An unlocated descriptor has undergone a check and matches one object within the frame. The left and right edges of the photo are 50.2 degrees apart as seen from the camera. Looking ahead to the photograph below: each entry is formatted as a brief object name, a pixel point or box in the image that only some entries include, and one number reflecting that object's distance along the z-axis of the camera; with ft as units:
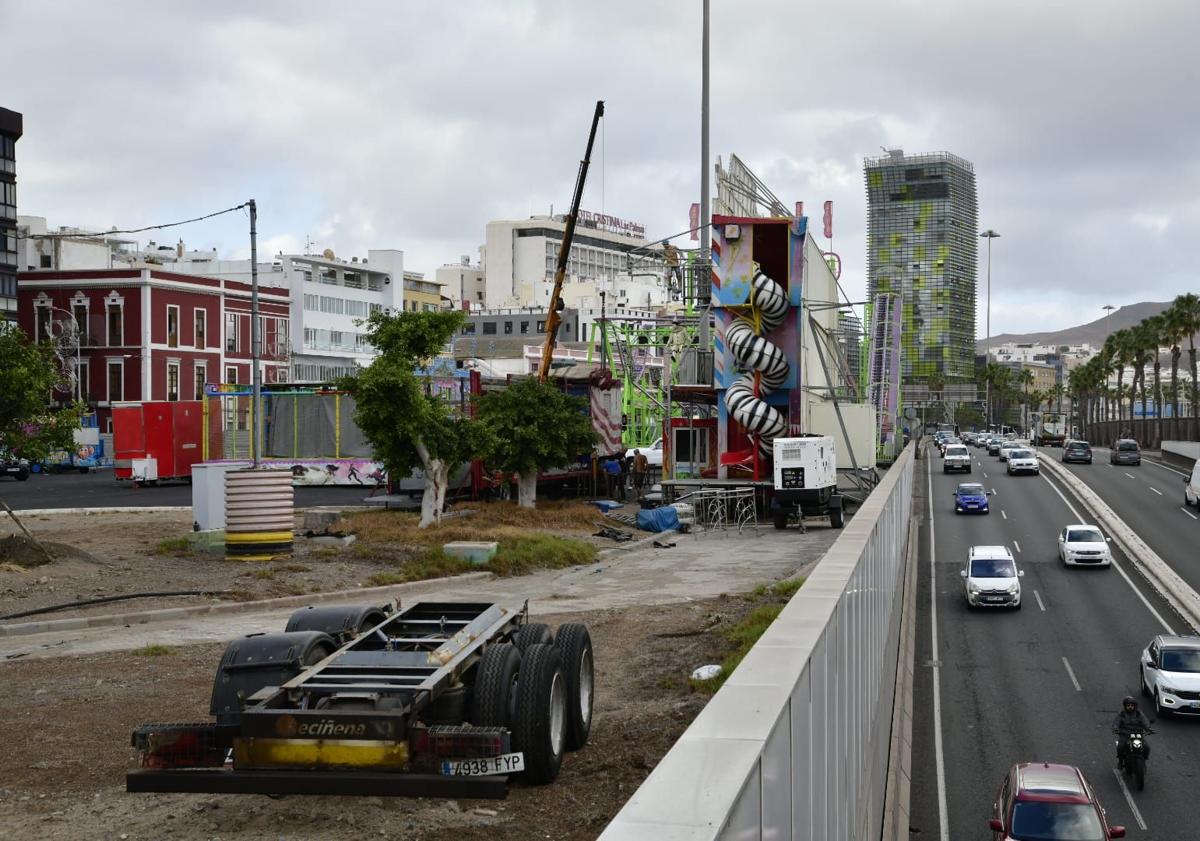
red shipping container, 196.65
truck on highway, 447.88
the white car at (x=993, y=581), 117.08
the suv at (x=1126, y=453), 279.28
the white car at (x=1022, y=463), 256.11
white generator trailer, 149.28
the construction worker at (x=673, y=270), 192.34
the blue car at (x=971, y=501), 190.29
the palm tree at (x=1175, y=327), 362.94
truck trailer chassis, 29.86
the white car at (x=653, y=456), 223.51
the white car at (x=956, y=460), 268.62
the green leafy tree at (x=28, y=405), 90.33
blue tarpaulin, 146.00
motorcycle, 67.51
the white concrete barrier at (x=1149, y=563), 116.26
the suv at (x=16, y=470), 220.43
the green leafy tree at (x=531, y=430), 140.97
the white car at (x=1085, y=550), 138.21
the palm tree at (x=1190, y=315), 358.64
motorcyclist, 68.13
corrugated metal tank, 97.55
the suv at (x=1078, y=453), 293.43
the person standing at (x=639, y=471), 189.47
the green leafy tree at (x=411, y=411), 117.50
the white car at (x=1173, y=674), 79.51
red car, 53.78
